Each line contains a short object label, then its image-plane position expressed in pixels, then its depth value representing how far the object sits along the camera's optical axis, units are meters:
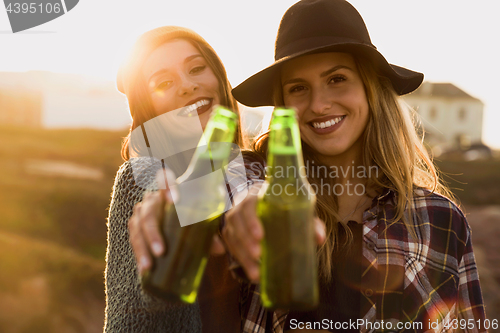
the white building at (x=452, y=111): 31.10
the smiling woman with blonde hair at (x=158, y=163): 2.27
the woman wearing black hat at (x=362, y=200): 2.37
